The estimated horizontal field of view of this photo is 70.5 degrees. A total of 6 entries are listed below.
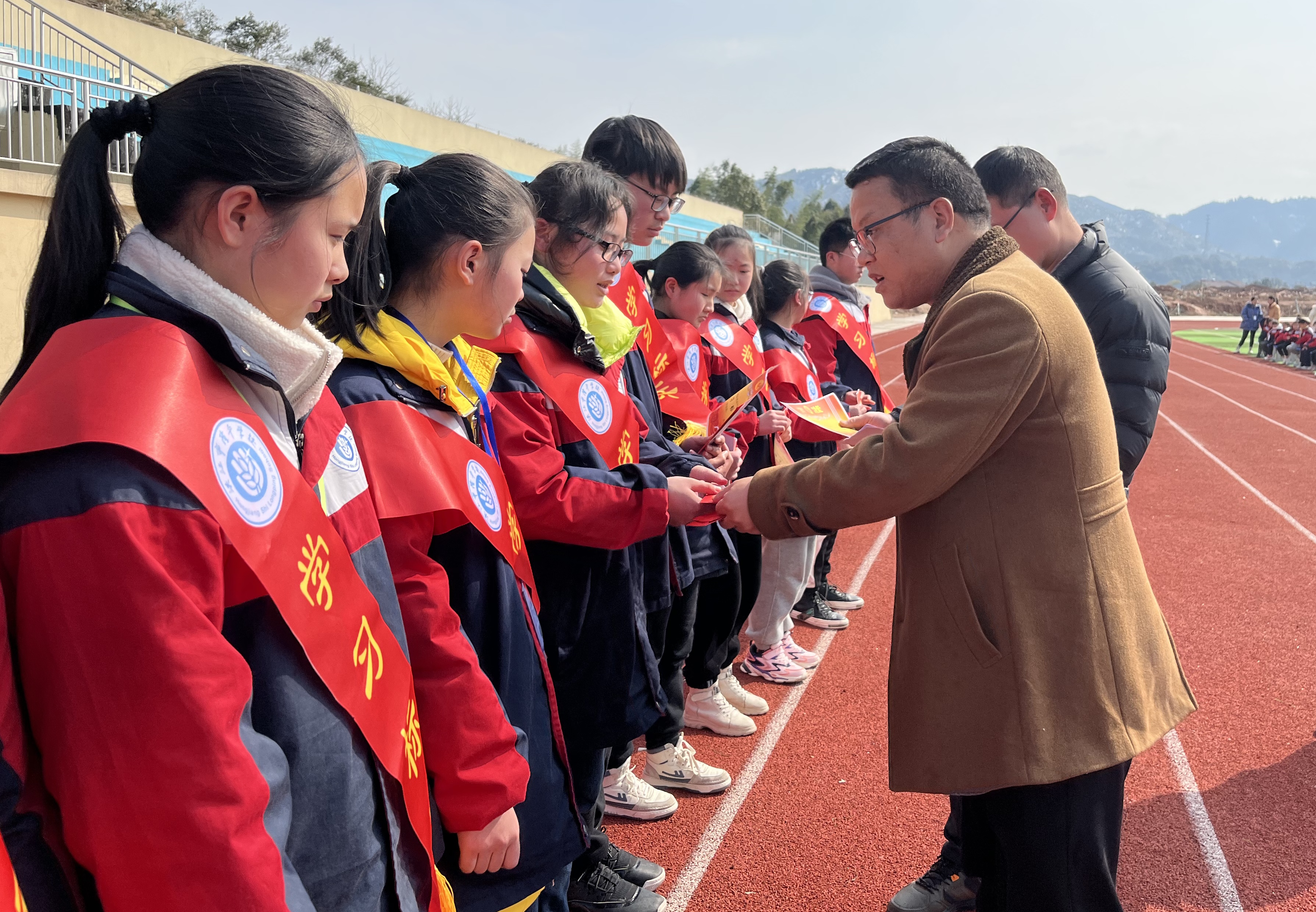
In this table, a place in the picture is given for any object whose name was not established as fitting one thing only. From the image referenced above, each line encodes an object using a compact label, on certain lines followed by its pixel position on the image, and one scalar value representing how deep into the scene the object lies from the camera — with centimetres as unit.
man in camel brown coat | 201
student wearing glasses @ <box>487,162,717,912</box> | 227
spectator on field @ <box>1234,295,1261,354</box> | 3234
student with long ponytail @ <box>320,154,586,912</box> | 161
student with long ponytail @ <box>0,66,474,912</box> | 96
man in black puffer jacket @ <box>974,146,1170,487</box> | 325
